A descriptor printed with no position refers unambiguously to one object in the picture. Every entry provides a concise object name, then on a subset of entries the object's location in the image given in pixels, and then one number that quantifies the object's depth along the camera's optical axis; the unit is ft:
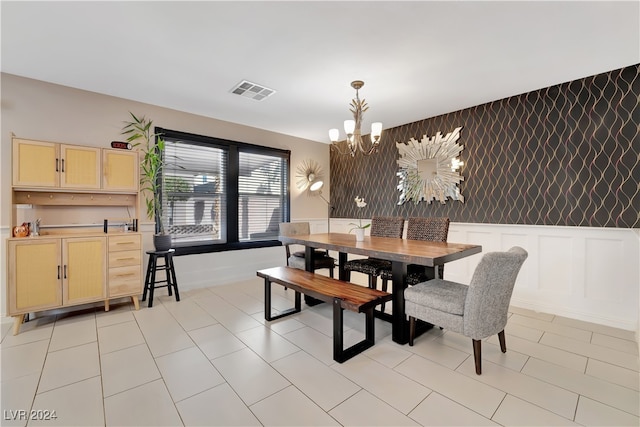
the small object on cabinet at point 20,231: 8.65
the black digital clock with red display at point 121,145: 10.37
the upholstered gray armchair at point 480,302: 6.11
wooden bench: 6.80
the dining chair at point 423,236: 8.96
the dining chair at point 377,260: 10.25
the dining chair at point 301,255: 11.91
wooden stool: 10.64
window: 12.80
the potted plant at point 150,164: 11.10
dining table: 6.89
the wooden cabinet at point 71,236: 8.45
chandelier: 9.14
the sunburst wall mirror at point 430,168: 12.63
